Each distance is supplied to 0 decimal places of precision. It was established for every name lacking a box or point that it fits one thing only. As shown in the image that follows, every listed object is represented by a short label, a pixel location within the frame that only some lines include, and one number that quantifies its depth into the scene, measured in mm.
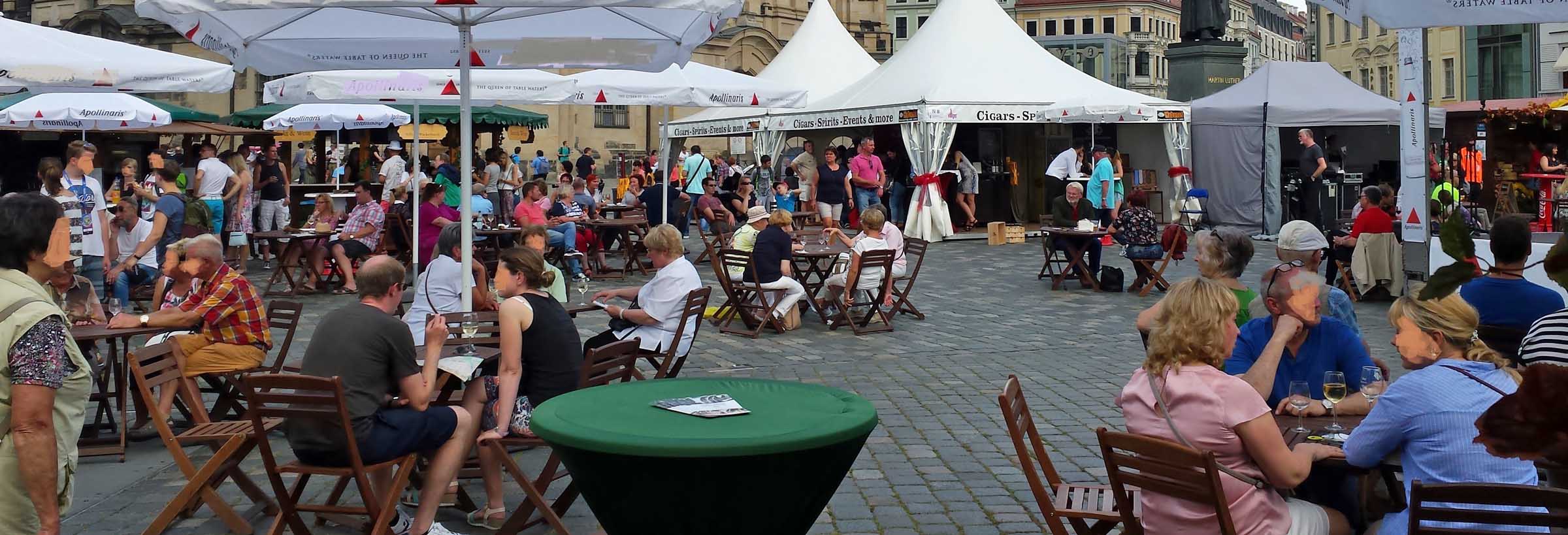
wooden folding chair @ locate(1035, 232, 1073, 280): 14820
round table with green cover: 3789
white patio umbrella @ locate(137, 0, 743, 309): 7645
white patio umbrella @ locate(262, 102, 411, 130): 23422
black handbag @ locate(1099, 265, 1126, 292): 14133
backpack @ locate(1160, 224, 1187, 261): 13555
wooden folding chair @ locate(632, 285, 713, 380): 7441
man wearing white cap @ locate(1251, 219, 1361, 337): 6727
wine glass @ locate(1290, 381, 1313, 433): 4609
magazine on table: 4199
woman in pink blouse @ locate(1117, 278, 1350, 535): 3914
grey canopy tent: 20875
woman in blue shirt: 3717
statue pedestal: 25406
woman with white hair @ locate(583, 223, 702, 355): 8102
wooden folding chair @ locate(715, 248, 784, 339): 11180
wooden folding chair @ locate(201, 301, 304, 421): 6855
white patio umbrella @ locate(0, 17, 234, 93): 8273
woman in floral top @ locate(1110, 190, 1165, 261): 13727
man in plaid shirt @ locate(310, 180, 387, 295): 14234
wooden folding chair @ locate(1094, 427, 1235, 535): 3643
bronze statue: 25391
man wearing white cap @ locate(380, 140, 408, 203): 22094
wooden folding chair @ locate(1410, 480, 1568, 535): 3037
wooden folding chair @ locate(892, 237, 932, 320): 11867
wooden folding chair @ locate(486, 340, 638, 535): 5070
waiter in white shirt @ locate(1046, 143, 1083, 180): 21156
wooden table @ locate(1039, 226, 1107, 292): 14250
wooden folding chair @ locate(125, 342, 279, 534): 5086
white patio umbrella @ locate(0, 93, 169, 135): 18453
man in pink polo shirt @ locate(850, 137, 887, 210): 20797
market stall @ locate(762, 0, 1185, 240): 21359
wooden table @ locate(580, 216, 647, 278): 15940
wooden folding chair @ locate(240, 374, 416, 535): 4672
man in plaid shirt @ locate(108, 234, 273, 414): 6816
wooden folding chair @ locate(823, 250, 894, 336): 11258
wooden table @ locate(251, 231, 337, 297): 14242
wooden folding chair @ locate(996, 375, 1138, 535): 4254
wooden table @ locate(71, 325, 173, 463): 6730
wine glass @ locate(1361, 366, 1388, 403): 4719
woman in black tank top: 5535
